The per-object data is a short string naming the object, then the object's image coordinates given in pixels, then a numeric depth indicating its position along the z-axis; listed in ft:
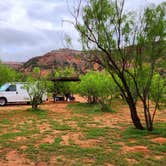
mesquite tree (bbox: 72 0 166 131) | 21.96
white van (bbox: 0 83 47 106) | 48.90
